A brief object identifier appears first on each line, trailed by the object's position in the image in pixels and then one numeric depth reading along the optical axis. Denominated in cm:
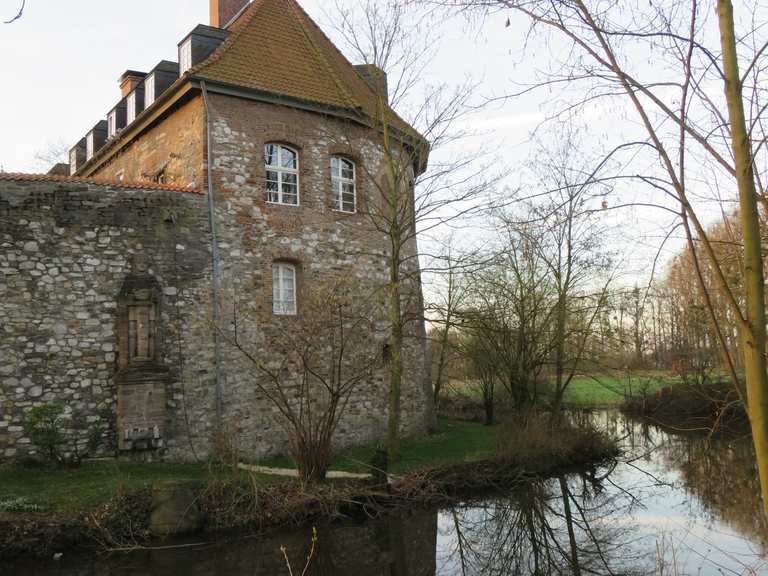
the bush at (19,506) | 952
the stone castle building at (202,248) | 1251
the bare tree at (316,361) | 1145
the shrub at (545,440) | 1487
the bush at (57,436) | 1158
